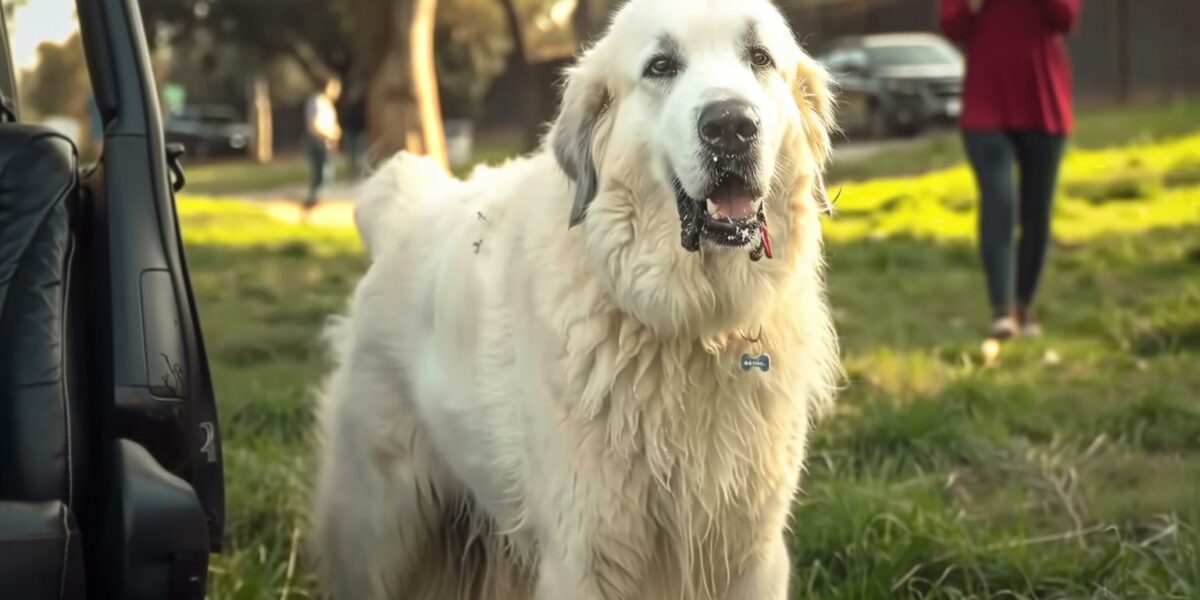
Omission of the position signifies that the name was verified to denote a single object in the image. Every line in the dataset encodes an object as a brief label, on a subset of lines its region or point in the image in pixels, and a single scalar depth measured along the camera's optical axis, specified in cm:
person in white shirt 1859
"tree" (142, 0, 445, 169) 1472
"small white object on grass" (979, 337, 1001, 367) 619
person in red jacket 630
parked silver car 2027
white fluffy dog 272
